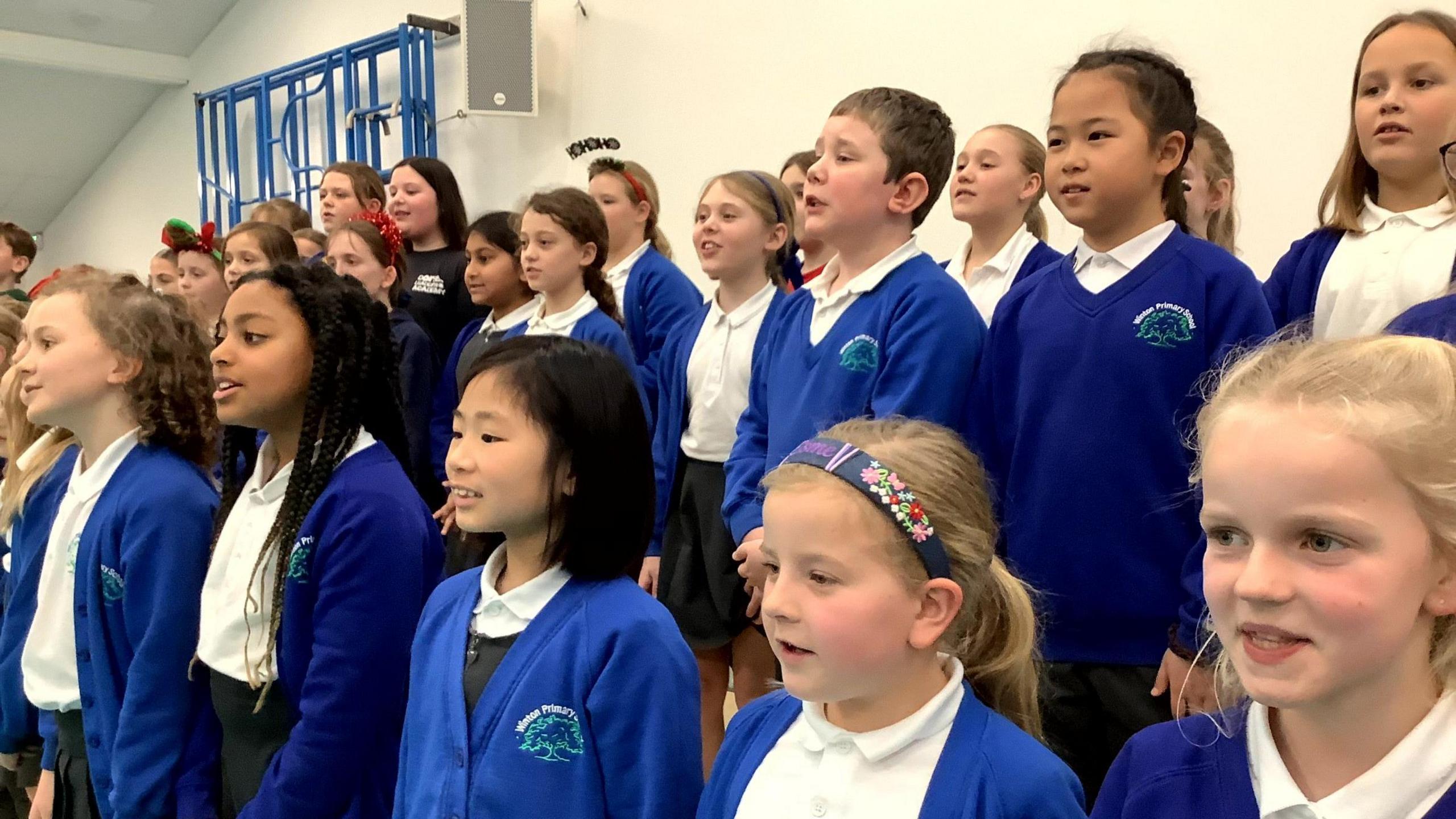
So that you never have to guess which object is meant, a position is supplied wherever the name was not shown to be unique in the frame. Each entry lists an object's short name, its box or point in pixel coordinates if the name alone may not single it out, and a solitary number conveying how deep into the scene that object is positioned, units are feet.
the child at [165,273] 16.67
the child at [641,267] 12.78
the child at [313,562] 6.20
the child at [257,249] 13.01
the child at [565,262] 11.69
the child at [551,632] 5.10
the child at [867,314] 6.97
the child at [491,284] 12.43
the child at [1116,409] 6.02
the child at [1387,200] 6.64
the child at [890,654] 4.16
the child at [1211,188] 9.35
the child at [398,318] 12.19
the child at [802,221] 11.51
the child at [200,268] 15.05
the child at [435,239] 14.11
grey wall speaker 21.76
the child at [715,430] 9.72
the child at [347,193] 15.61
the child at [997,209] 9.97
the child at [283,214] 15.99
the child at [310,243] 14.90
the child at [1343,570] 2.91
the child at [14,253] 18.65
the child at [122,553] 6.82
